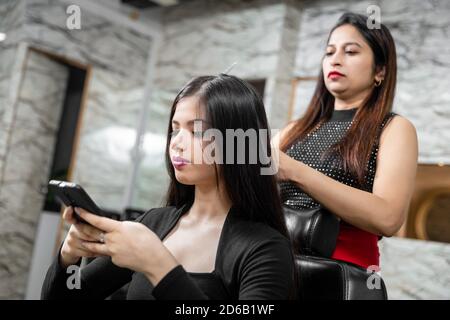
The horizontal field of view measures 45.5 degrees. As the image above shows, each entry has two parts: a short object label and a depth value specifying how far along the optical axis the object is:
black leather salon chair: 1.29
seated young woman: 1.12
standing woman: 1.45
